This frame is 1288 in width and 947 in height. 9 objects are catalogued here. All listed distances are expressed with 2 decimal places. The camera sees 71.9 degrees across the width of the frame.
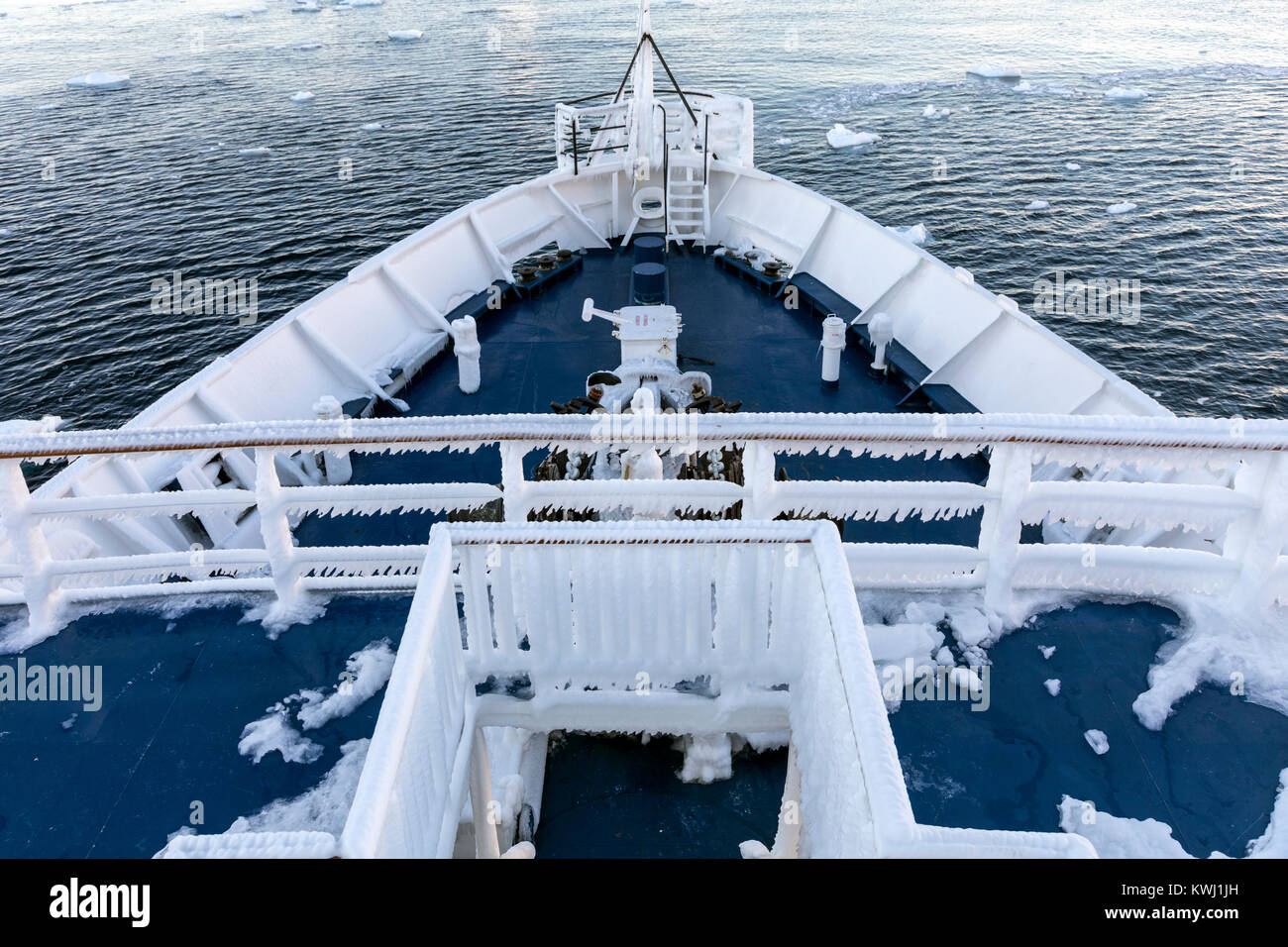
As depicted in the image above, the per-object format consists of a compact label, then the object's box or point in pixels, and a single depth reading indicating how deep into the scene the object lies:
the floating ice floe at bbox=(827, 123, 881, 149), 36.25
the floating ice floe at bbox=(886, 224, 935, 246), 22.84
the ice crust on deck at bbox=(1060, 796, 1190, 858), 3.96
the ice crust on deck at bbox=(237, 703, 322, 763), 4.52
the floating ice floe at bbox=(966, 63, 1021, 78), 46.47
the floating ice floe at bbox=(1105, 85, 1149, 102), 42.19
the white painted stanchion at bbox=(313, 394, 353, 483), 10.42
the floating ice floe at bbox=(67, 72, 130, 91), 47.47
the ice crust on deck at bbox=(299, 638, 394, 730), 4.77
